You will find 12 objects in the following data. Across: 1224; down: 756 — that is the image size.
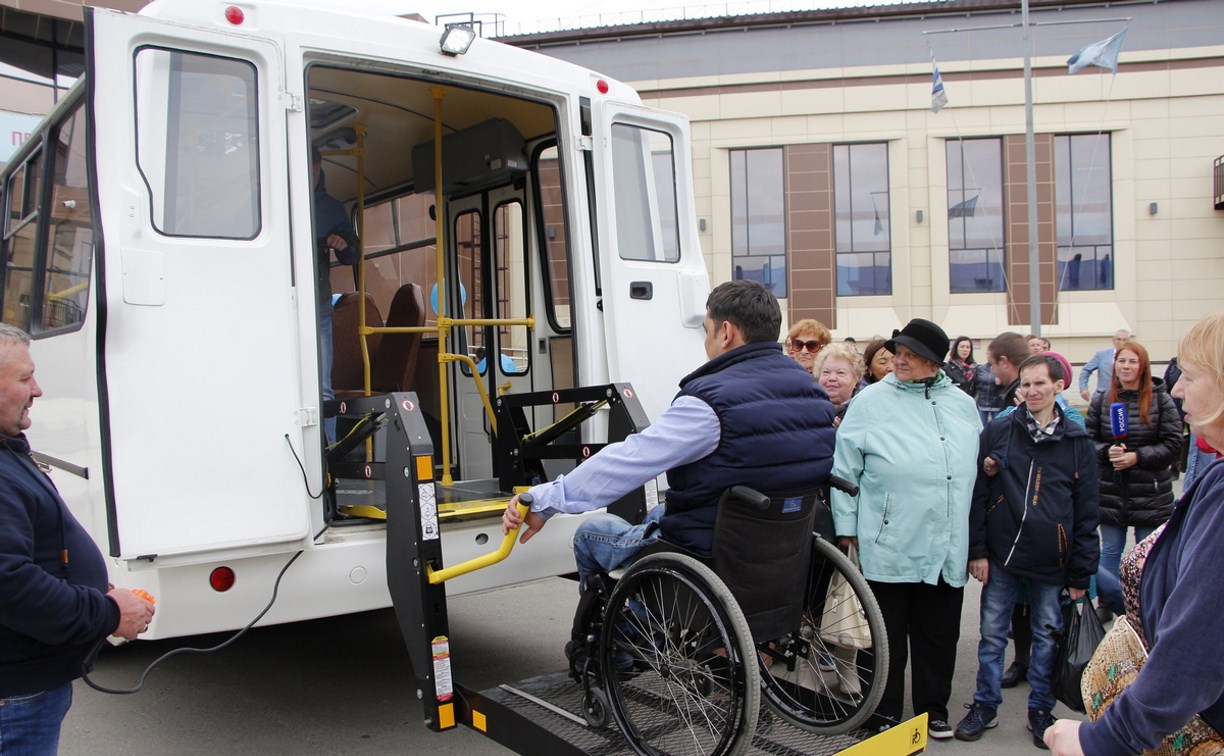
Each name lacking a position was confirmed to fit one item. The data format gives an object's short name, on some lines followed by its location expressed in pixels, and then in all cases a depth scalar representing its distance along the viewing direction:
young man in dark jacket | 4.12
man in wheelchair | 2.95
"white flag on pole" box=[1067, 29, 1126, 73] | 18.67
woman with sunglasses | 6.04
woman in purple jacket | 1.62
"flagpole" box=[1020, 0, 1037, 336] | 19.08
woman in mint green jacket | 4.01
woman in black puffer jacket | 5.29
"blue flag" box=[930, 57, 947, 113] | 19.86
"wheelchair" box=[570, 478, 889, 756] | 2.83
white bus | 3.38
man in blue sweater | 2.22
